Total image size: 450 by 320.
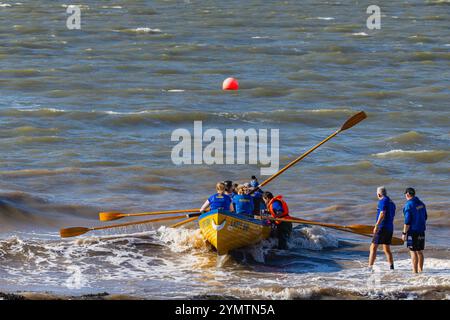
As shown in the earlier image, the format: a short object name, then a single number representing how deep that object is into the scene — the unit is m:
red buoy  38.50
